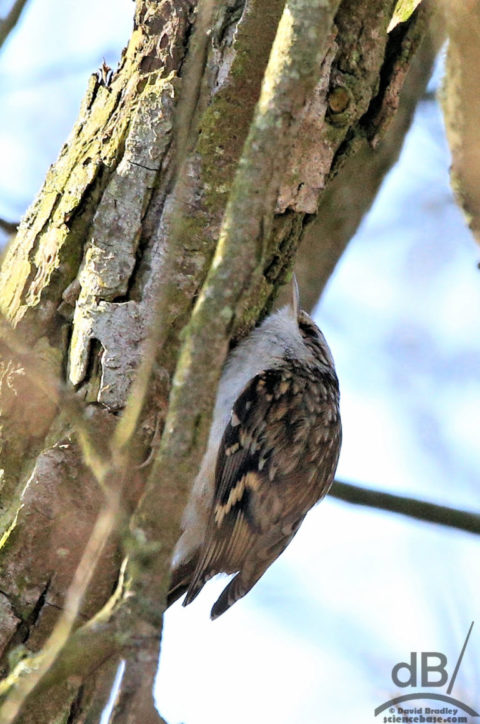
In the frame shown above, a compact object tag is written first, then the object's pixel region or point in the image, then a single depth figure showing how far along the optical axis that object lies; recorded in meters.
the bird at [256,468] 6.29
